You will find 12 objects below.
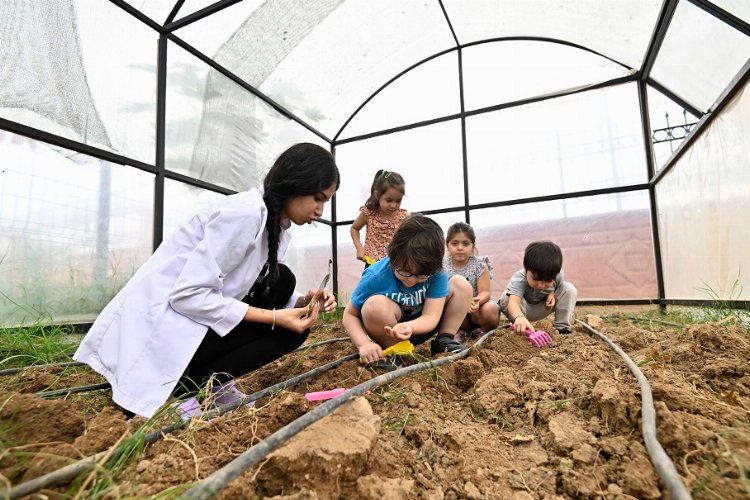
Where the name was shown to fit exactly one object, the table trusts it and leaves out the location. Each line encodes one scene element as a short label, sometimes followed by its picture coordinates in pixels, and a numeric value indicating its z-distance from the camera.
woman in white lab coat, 1.19
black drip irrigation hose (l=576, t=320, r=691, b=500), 0.59
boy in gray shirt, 2.31
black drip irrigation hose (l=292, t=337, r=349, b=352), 2.16
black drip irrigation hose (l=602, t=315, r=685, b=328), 2.66
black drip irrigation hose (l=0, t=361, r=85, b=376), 1.57
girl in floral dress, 3.02
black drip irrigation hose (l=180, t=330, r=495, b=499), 0.56
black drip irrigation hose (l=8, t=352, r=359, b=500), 0.58
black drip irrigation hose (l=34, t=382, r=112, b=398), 1.27
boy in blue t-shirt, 1.61
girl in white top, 2.63
